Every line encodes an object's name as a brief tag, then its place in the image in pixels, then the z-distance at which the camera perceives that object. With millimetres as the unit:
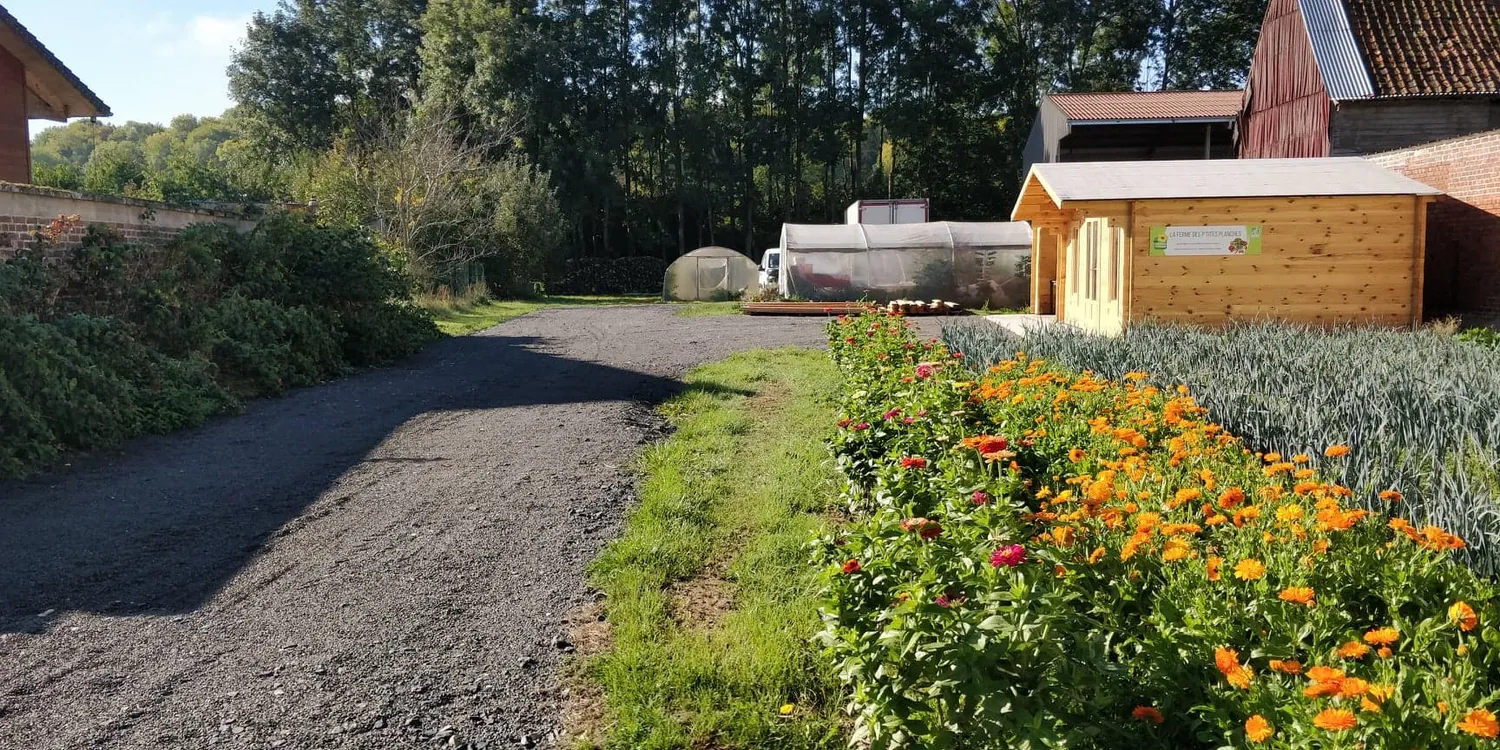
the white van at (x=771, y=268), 33344
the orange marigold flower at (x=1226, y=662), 2301
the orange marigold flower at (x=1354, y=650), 2381
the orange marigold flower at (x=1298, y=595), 2516
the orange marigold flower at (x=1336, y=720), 1943
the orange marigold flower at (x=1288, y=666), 2393
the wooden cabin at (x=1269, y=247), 14555
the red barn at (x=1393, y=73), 19812
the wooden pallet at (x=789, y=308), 24984
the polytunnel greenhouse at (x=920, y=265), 27156
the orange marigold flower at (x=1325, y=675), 2039
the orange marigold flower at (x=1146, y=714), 2410
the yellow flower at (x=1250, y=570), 2627
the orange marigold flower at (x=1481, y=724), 1891
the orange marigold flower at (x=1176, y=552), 2771
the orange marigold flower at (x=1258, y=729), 2022
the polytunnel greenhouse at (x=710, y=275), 33938
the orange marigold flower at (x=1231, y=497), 3285
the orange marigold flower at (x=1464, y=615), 2498
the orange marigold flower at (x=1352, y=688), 2008
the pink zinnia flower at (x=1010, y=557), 2619
